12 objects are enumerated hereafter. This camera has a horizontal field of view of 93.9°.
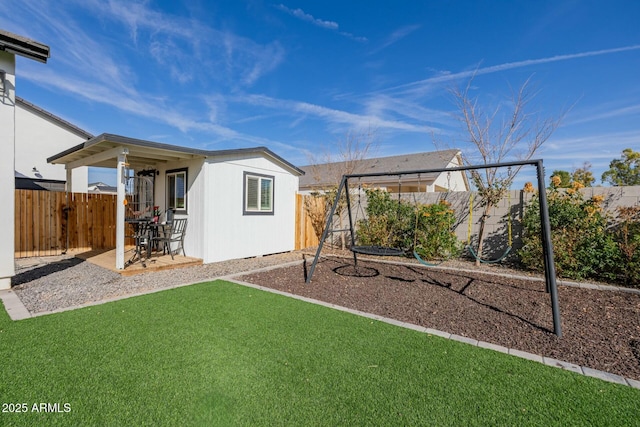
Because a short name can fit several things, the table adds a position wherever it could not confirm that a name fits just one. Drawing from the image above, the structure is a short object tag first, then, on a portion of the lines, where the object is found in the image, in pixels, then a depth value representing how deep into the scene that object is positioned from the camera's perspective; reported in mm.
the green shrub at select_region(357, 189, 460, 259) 7793
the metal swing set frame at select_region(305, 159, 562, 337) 3299
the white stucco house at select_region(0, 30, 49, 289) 4426
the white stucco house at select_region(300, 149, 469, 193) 14362
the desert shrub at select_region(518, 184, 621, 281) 5738
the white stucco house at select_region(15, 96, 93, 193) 11305
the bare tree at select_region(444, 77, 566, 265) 7301
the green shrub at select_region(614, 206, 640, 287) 5359
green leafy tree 19344
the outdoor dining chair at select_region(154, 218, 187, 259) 7391
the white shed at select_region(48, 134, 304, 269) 6309
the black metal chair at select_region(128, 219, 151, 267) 6691
